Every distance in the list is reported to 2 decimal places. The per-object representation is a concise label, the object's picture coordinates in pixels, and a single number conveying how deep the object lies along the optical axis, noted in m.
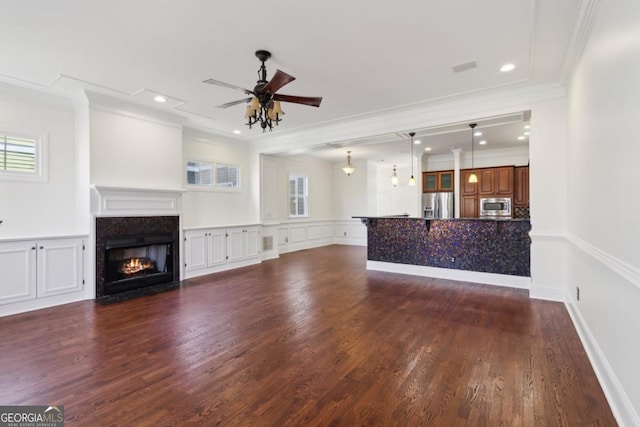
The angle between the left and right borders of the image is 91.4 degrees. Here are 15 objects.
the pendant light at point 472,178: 6.78
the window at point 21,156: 4.18
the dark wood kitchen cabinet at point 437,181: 8.76
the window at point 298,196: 9.55
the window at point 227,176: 7.04
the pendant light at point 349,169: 8.20
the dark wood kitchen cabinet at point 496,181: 7.83
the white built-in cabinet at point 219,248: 5.90
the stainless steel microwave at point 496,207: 7.82
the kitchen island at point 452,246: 4.97
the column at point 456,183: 8.41
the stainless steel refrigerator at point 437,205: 8.66
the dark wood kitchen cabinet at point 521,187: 7.73
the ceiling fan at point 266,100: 3.19
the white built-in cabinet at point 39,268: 3.86
